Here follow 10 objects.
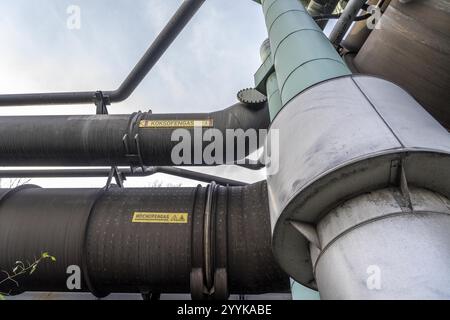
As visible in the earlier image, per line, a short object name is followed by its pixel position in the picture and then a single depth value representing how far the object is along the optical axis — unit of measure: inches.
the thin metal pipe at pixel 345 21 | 113.4
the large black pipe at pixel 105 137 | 126.4
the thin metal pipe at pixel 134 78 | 152.3
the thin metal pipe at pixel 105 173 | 179.2
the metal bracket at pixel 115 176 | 120.9
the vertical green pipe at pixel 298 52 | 76.7
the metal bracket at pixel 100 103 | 151.0
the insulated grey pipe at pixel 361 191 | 37.3
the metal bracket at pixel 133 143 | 125.6
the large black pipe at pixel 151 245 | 86.0
